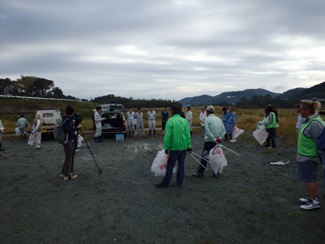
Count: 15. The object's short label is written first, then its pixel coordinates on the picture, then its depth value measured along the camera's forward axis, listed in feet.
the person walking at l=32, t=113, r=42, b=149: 37.65
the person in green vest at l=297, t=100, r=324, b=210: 14.15
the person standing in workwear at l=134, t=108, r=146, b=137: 51.72
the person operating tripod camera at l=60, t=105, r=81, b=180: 20.84
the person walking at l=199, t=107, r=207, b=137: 50.82
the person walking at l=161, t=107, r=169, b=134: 49.75
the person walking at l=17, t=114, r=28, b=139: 51.93
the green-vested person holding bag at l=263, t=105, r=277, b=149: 32.22
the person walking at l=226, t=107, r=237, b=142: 41.66
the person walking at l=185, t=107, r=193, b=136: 50.81
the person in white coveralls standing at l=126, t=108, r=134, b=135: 52.22
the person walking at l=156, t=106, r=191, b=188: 18.30
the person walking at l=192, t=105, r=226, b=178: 20.86
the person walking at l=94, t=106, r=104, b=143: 43.52
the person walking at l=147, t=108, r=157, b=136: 52.13
